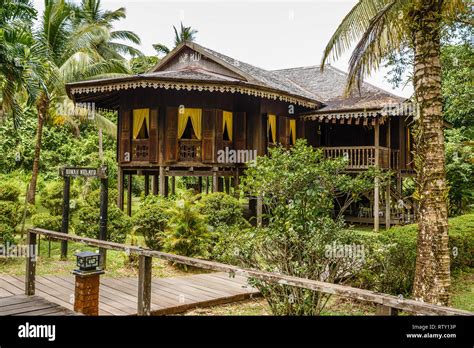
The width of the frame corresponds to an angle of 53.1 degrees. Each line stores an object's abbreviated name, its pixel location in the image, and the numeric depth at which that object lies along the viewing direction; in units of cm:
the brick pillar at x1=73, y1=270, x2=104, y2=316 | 588
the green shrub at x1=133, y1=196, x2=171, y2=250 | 1164
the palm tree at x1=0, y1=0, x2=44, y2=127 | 1054
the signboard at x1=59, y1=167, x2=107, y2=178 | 929
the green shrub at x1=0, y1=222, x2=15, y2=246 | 1011
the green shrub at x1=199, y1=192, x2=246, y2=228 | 1209
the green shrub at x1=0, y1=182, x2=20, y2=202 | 1340
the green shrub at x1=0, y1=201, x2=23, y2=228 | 1170
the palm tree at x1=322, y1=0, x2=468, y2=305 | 712
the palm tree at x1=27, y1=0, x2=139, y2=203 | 1544
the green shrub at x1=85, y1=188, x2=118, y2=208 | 1261
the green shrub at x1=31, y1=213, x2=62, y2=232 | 1236
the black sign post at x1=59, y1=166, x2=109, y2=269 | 932
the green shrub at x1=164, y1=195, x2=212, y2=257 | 1019
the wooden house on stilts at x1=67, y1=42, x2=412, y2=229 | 1659
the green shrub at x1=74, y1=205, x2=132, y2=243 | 1155
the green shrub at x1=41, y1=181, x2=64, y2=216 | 1452
